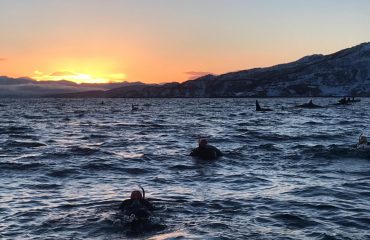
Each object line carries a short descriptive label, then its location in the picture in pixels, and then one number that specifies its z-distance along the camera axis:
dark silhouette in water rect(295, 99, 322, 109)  110.40
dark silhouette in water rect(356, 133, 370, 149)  27.37
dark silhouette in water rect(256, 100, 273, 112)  98.19
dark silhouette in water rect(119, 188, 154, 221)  13.63
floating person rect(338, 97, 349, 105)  132.52
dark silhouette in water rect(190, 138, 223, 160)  26.70
